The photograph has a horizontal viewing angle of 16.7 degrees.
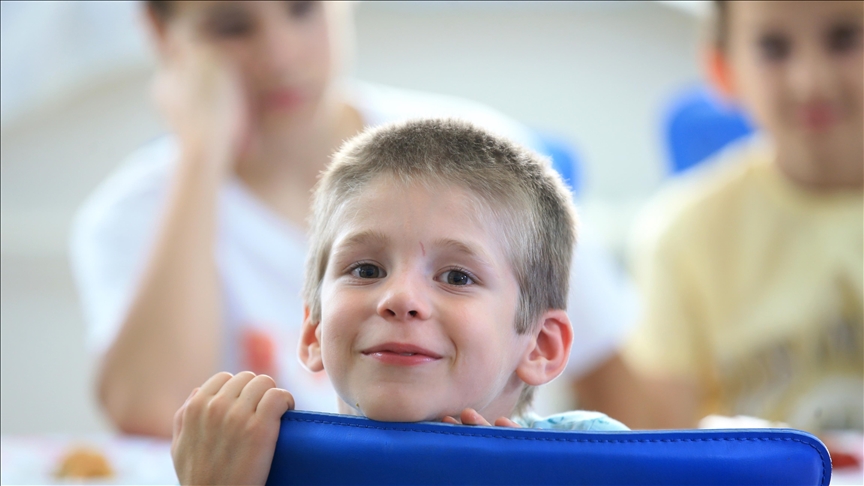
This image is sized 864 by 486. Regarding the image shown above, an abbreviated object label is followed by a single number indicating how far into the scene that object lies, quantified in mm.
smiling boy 1626
